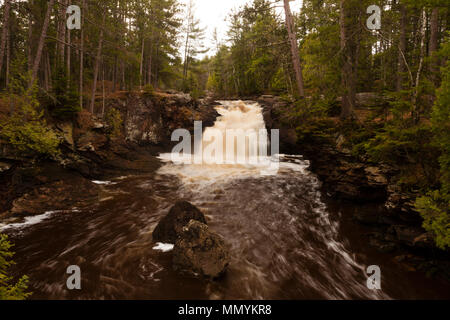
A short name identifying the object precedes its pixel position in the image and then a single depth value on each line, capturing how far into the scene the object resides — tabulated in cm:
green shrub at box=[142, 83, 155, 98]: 1844
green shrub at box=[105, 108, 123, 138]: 1644
